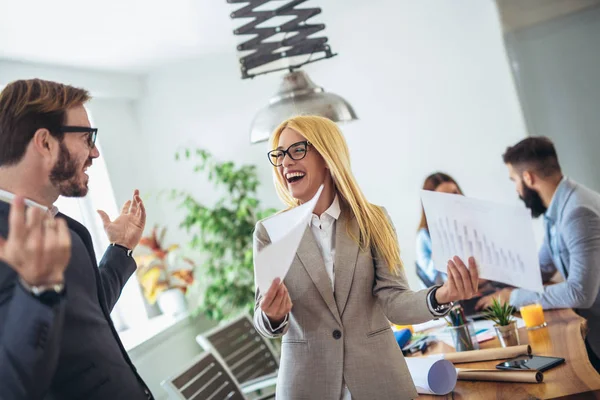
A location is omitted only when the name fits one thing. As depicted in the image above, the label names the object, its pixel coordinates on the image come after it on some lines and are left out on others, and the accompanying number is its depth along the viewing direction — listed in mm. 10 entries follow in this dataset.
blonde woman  1742
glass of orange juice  2465
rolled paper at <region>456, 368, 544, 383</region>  1799
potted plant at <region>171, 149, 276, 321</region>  4570
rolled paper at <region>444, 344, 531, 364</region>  2051
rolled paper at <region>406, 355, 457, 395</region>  1846
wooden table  1694
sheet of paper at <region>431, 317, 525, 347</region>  2488
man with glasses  1062
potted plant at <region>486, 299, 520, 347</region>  2221
